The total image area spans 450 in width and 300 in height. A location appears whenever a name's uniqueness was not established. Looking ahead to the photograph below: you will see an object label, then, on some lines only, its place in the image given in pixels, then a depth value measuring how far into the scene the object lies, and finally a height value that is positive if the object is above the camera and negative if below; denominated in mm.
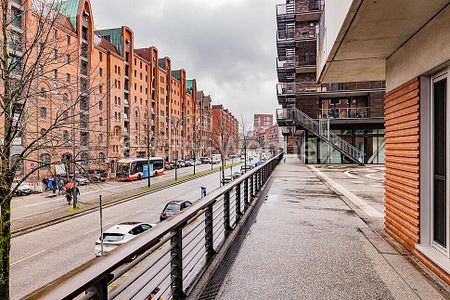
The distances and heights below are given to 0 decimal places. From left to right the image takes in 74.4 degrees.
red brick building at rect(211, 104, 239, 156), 48425 +13150
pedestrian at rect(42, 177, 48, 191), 30141 -3568
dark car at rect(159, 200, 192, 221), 15648 -3165
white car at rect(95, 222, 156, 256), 12141 -3596
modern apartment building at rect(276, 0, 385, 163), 27969 +4802
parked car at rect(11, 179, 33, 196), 27641 -3778
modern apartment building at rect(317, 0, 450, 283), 3732 +733
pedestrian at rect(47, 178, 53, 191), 31191 -3637
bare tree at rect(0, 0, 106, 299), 8352 +1929
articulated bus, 37594 -2546
